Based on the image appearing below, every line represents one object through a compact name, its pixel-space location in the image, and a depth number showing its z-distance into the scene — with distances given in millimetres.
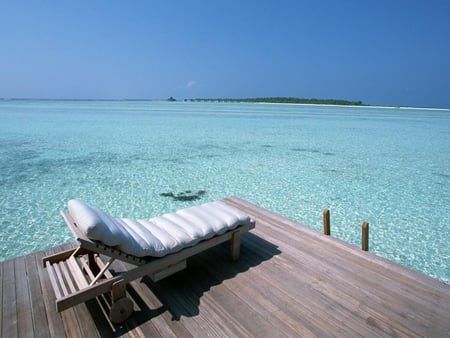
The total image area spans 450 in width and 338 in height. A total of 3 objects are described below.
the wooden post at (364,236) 3195
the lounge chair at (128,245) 1857
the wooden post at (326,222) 3531
